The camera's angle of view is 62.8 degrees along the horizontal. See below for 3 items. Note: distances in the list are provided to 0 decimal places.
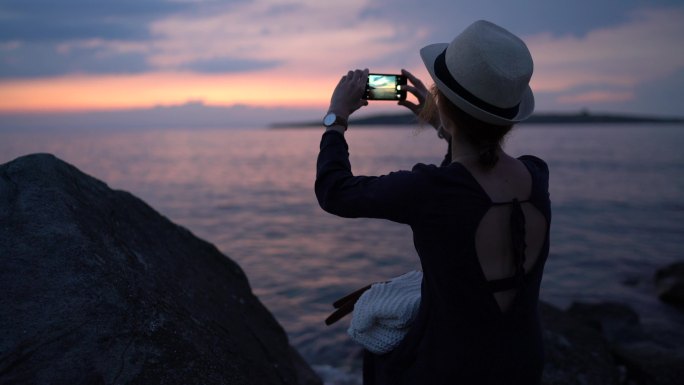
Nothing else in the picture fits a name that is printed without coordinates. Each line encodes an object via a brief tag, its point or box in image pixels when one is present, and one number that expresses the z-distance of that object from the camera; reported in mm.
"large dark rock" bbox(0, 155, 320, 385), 2717
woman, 2039
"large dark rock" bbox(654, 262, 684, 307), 10188
